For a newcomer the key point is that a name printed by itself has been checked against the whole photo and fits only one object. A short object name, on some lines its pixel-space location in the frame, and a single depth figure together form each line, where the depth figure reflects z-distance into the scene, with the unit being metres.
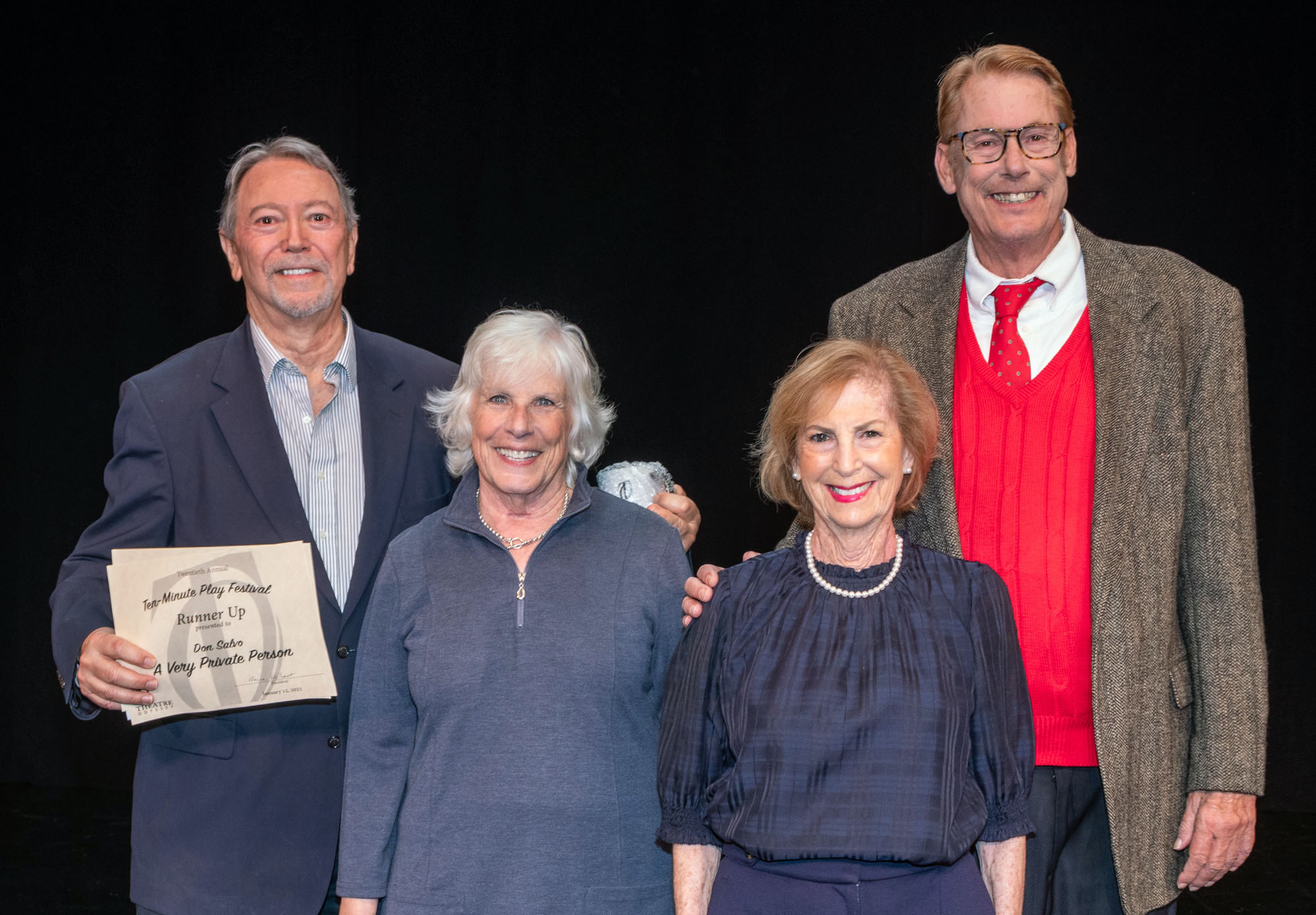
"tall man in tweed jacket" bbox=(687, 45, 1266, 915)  1.92
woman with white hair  1.84
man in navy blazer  2.04
